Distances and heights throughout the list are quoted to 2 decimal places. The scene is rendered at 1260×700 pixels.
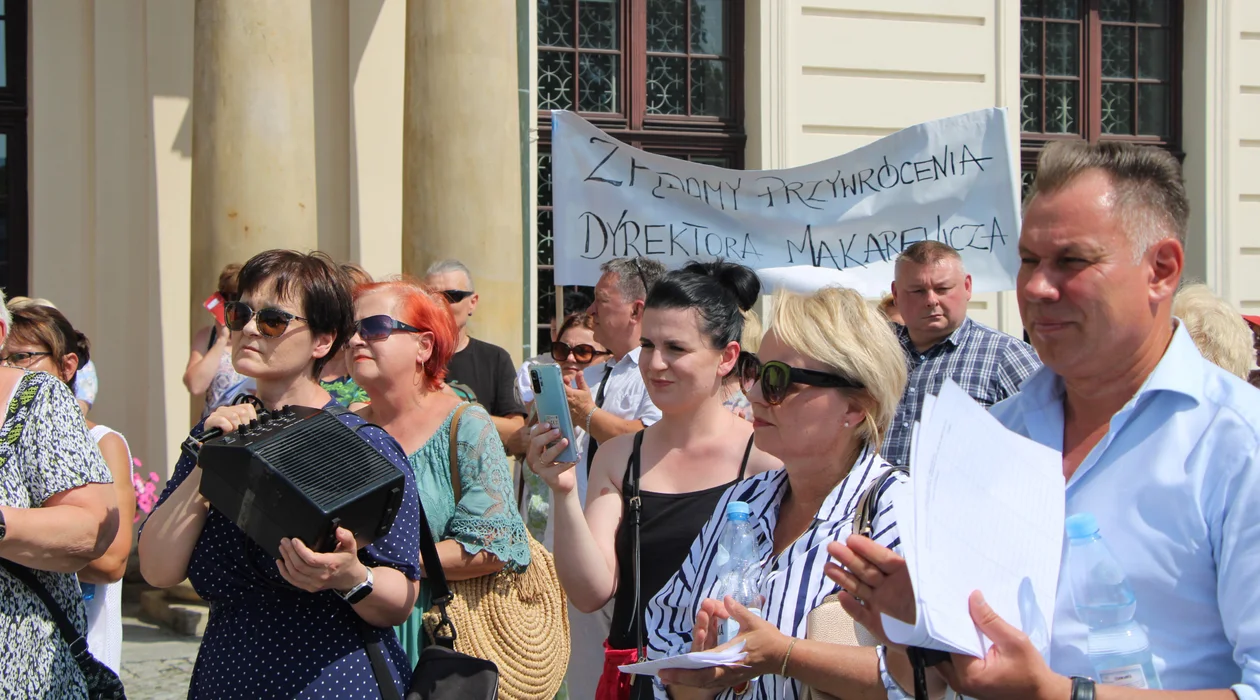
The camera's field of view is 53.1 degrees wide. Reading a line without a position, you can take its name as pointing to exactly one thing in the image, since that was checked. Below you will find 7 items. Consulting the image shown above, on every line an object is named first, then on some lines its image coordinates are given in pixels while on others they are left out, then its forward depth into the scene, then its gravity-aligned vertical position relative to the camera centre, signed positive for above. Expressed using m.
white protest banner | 7.04 +0.62
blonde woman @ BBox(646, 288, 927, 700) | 2.57 -0.34
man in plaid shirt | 5.34 -0.13
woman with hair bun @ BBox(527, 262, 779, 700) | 3.27 -0.43
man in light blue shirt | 1.75 -0.20
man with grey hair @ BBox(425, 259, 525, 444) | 5.98 -0.29
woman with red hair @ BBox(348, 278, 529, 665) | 3.51 -0.33
